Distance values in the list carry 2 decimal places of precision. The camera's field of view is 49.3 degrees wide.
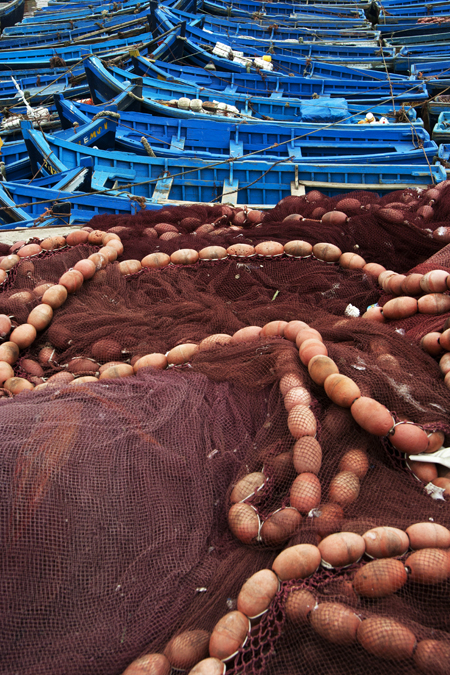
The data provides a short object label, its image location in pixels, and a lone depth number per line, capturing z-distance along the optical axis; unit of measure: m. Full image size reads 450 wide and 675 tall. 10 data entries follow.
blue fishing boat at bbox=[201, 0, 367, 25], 18.67
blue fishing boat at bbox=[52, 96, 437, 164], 9.22
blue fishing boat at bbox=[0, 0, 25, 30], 22.39
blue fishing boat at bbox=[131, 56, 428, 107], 12.62
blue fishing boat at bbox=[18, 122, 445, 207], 7.86
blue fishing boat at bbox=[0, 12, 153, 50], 19.72
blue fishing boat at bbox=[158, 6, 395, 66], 15.61
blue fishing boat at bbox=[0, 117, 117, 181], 8.95
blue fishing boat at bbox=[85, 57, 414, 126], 10.12
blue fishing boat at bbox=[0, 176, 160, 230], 6.76
